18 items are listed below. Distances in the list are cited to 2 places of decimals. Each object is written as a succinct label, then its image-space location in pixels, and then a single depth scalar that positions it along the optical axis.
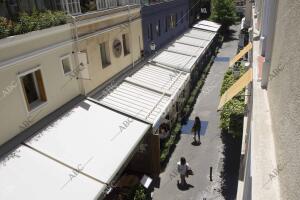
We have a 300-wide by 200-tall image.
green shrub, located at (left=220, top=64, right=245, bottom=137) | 9.59
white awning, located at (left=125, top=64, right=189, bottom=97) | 11.76
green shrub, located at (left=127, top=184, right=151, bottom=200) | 7.78
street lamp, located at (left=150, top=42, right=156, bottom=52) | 14.85
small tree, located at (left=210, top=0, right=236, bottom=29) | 30.58
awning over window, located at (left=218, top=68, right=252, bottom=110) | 7.86
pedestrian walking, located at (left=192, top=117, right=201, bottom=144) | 12.10
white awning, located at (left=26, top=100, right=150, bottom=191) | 6.92
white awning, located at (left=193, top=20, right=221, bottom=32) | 25.15
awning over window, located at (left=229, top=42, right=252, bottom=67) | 11.78
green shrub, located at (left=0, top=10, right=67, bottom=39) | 6.33
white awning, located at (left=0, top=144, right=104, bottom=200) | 5.79
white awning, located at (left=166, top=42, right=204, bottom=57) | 17.21
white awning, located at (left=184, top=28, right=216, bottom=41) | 22.01
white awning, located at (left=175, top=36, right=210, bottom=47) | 19.50
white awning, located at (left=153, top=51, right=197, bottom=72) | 14.60
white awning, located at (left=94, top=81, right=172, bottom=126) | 9.79
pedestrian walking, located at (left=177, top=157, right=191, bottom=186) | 9.60
